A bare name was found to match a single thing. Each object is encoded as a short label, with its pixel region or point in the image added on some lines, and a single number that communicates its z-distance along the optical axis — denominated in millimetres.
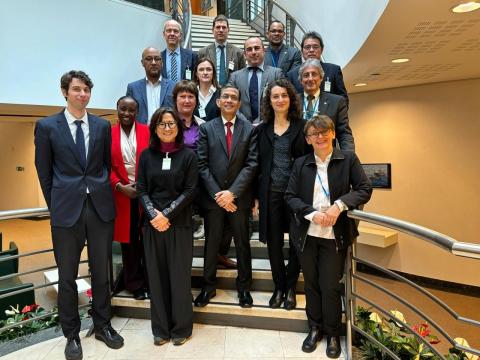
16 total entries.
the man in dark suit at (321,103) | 2613
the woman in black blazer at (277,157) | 2540
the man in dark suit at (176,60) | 3668
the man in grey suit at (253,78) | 3176
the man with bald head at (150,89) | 3145
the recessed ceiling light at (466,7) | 2852
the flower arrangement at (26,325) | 3139
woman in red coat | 2684
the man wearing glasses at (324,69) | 3062
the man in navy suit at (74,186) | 2285
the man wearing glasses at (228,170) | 2604
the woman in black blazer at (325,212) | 2236
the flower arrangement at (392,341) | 2451
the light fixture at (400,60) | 4785
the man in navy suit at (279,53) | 3781
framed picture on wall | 7328
